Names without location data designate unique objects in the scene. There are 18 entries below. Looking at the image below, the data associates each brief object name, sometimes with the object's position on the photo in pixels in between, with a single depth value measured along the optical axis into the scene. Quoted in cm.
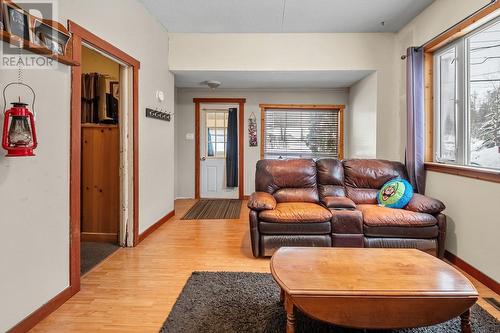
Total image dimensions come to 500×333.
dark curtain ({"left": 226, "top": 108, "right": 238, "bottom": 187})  607
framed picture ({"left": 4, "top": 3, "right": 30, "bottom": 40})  157
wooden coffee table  146
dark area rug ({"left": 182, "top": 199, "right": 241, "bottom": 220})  462
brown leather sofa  281
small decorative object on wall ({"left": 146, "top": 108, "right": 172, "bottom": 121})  363
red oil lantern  161
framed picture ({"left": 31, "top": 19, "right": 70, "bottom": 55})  177
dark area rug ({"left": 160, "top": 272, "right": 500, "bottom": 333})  181
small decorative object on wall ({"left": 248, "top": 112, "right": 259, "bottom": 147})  601
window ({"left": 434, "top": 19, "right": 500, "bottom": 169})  255
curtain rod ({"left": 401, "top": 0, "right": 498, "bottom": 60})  242
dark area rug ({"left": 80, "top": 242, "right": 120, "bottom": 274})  279
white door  614
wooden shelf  159
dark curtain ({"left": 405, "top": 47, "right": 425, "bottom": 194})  338
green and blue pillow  308
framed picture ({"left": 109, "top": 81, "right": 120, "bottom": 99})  355
